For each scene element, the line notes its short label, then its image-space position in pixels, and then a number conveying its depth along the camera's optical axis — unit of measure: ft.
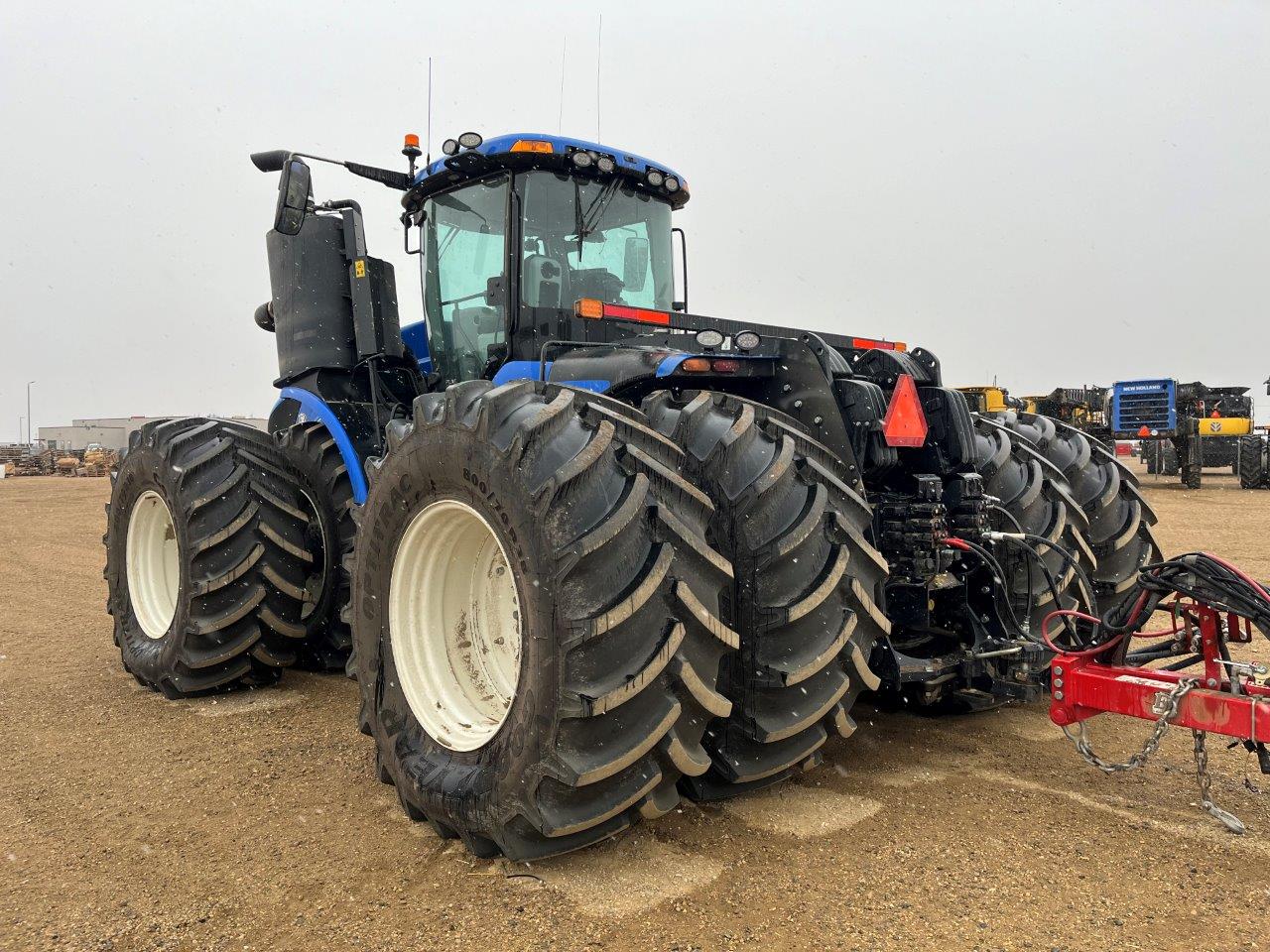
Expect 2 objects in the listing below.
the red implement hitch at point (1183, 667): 8.15
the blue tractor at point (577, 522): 8.29
